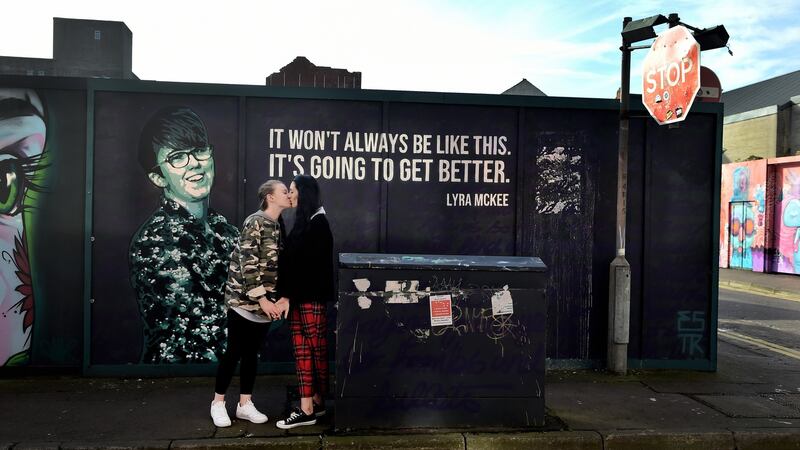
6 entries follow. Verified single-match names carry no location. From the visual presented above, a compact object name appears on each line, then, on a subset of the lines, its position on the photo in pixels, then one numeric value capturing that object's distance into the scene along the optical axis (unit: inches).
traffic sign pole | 222.1
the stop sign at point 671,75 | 208.2
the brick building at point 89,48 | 1801.2
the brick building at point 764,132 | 897.5
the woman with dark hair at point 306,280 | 162.9
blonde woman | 161.3
